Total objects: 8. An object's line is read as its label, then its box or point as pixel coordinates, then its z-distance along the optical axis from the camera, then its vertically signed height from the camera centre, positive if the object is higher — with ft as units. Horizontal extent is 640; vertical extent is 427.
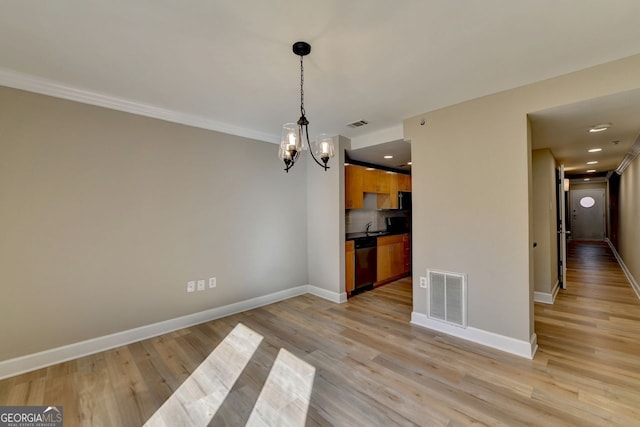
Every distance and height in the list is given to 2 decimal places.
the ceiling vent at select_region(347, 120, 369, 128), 11.34 +4.04
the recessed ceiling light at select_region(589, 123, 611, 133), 9.28 +3.08
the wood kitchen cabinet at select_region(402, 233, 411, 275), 18.49 -2.92
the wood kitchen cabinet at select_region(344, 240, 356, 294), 13.84 -2.76
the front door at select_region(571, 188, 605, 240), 32.48 -0.33
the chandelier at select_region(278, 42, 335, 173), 7.07 +2.04
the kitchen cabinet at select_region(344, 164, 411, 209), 14.60 +1.82
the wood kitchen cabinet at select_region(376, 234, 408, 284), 16.14 -2.91
